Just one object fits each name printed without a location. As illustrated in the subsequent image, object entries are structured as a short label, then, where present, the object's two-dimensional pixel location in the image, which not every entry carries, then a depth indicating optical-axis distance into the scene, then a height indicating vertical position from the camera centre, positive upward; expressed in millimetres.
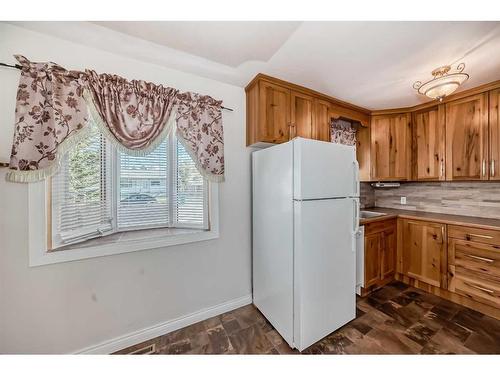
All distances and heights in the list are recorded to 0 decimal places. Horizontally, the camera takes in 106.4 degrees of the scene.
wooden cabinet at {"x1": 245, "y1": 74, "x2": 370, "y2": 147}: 1773 +773
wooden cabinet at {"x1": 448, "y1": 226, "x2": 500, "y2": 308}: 1732 -797
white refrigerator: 1395 -410
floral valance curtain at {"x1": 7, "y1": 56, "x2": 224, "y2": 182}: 1163 +529
